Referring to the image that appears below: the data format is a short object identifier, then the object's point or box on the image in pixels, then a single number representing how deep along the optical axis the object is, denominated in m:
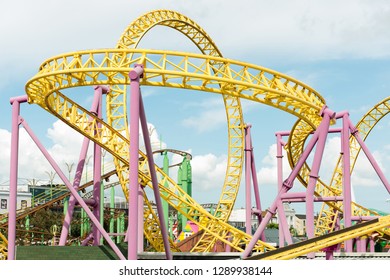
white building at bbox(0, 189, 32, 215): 54.51
